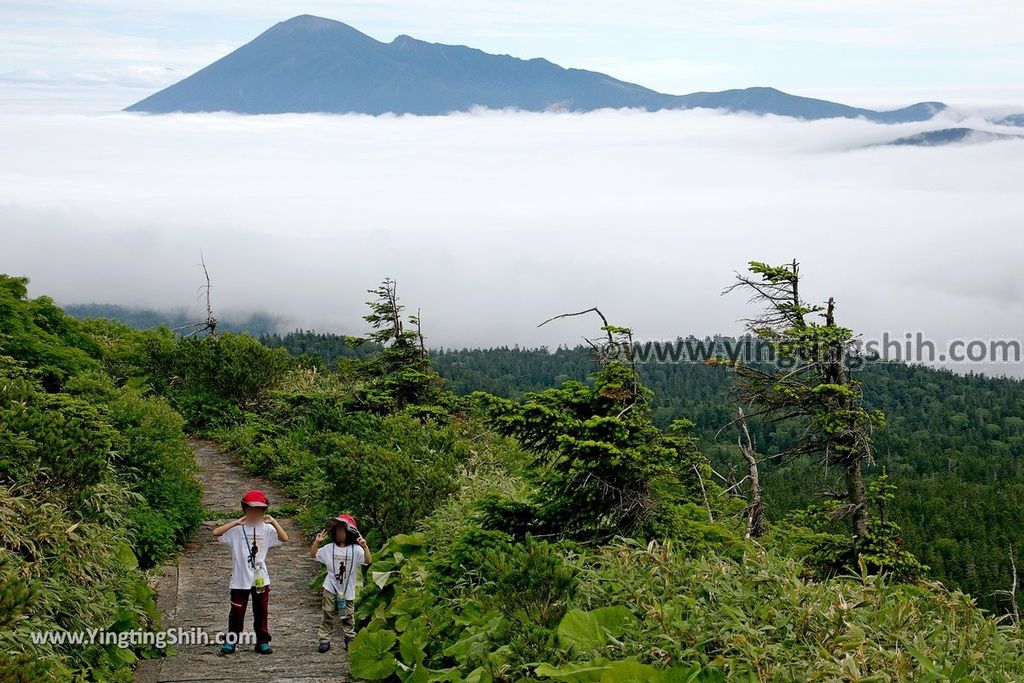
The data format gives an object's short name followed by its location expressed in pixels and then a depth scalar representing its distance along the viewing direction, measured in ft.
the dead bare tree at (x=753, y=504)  34.86
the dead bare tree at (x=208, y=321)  66.28
